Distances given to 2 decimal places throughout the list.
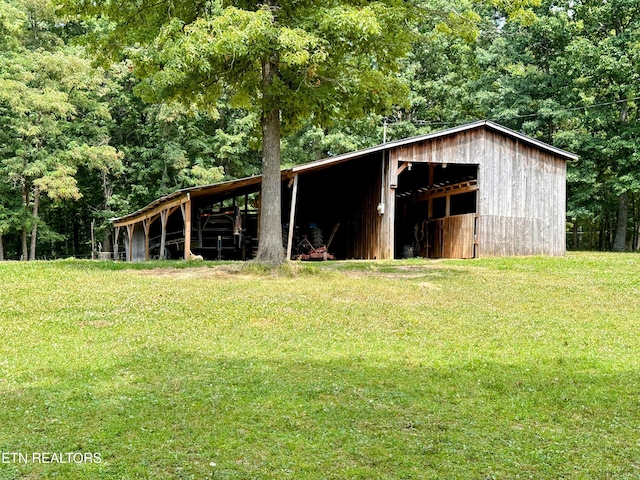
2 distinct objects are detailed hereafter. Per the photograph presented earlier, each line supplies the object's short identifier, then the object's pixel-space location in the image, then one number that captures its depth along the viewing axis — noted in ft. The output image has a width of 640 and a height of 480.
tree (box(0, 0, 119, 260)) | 93.50
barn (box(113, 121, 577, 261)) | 67.56
